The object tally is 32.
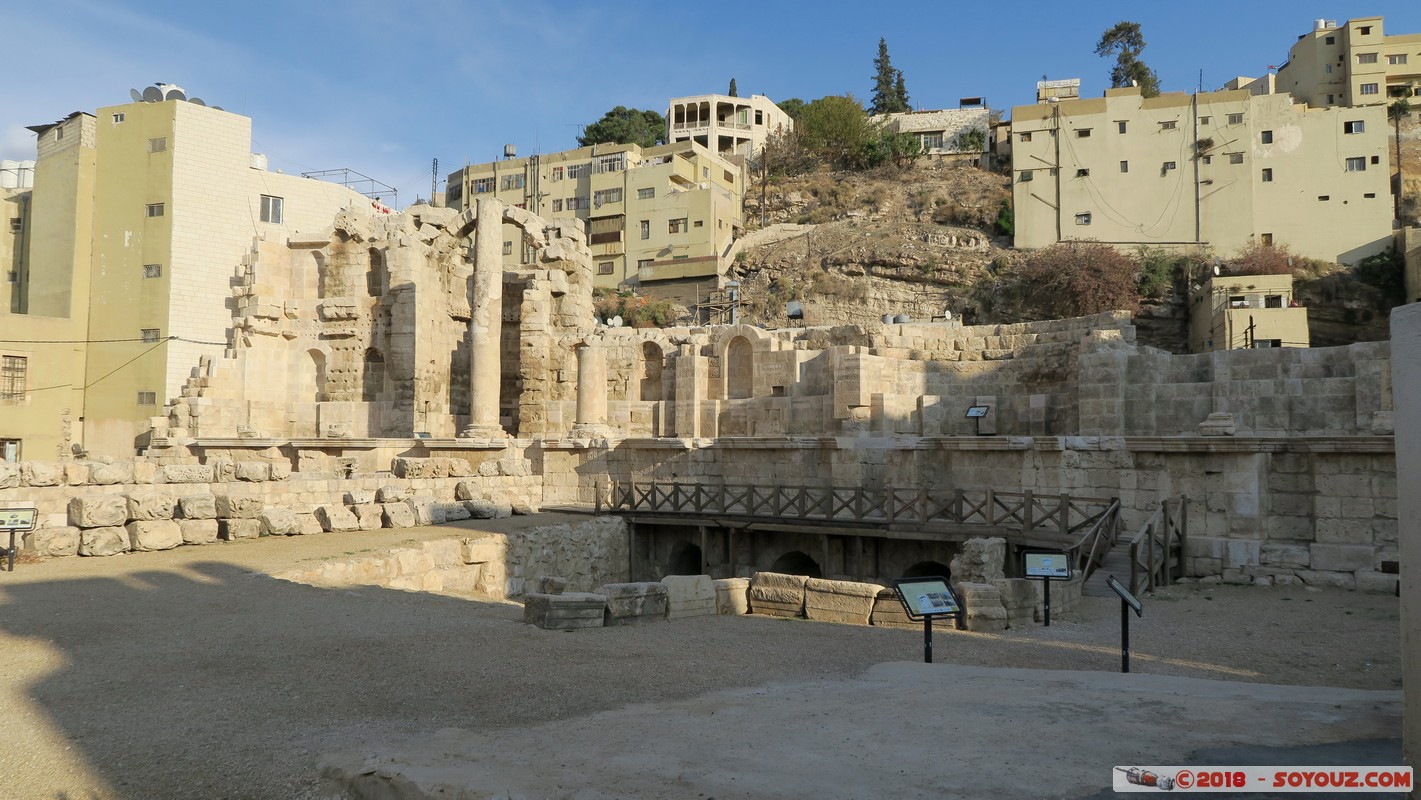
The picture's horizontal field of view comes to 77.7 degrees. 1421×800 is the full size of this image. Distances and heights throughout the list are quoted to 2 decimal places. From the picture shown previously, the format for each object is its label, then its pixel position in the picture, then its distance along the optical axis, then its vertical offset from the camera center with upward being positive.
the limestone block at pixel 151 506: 13.27 -0.99
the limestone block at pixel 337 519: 15.80 -1.36
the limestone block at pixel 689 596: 10.45 -1.80
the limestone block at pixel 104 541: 12.52 -1.45
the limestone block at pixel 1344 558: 12.45 -1.49
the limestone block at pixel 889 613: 10.20 -1.91
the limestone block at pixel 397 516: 16.77 -1.38
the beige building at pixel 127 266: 27.91 +5.64
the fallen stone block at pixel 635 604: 9.78 -1.78
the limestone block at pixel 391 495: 17.62 -1.03
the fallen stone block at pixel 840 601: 10.43 -1.83
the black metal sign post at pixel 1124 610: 7.35 -1.35
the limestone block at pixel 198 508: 13.90 -1.05
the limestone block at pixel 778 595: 10.80 -1.82
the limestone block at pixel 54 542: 12.18 -1.42
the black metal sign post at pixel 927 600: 7.55 -1.31
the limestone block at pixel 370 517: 16.31 -1.37
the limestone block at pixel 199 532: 13.74 -1.42
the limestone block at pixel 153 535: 13.03 -1.41
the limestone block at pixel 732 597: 11.02 -1.89
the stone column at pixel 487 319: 25.22 +3.65
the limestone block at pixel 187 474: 15.80 -0.59
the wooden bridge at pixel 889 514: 13.56 -1.24
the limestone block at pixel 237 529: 14.26 -1.43
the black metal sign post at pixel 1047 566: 9.34 -1.23
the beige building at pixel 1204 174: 40.72 +13.44
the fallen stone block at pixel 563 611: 9.23 -1.75
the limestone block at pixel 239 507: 14.46 -1.08
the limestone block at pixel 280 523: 14.85 -1.36
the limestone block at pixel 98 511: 12.73 -1.03
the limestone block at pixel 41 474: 13.90 -0.54
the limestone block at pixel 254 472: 16.70 -0.57
